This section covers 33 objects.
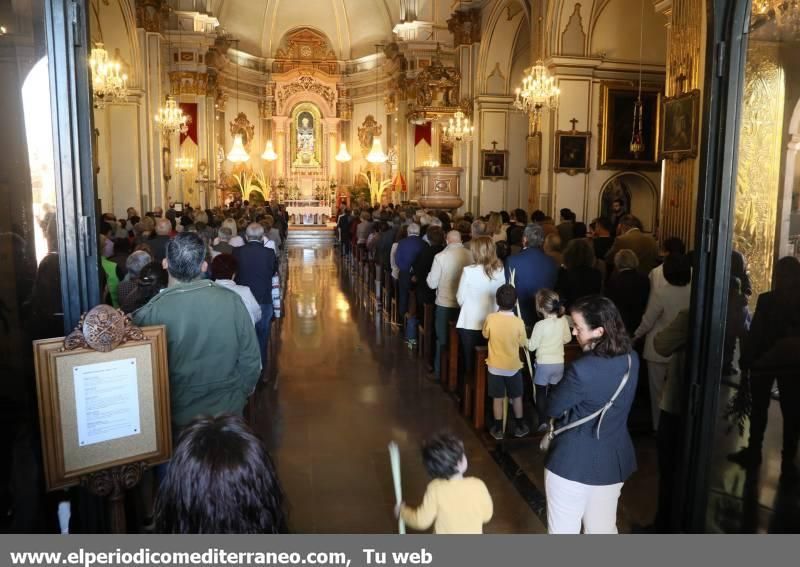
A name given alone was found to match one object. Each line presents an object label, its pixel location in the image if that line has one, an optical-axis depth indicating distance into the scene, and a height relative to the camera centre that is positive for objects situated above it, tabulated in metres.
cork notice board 2.63 -0.83
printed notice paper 2.69 -0.81
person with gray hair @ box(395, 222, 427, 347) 8.78 -0.66
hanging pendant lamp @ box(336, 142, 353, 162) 27.98 +1.97
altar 27.41 -0.44
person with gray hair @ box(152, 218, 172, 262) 7.09 -0.41
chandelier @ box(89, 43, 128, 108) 10.67 +2.06
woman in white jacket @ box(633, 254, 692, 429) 4.78 -0.78
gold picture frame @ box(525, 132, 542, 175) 13.72 +0.99
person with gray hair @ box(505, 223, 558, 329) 6.16 -0.61
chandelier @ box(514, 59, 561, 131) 11.98 +2.01
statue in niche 29.17 +3.00
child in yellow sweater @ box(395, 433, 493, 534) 2.47 -1.10
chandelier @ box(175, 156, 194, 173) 20.91 +1.23
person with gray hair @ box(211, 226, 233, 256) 7.39 -0.46
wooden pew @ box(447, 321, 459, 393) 6.74 -1.56
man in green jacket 3.23 -0.65
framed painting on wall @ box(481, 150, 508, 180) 18.27 +1.04
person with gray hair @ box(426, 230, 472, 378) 6.98 -0.77
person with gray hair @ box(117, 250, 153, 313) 4.63 -0.52
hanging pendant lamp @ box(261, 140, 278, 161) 27.62 +1.97
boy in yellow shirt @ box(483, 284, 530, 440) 5.23 -1.12
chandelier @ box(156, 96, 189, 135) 16.83 +2.14
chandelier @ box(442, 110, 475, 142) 17.53 +1.95
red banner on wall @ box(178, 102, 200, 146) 22.02 +2.82
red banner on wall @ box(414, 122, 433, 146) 23.56 +2.44
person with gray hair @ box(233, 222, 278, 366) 6.82 -0.70
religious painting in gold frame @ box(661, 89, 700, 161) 8.44 +0.99
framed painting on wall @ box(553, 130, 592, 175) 13.45 +1.01
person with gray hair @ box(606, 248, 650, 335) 5.75 -0.72
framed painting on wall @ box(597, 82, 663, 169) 13.77 +1.61
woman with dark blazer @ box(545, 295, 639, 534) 3.01 -1.05
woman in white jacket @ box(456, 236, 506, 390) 5.93 -0.74
